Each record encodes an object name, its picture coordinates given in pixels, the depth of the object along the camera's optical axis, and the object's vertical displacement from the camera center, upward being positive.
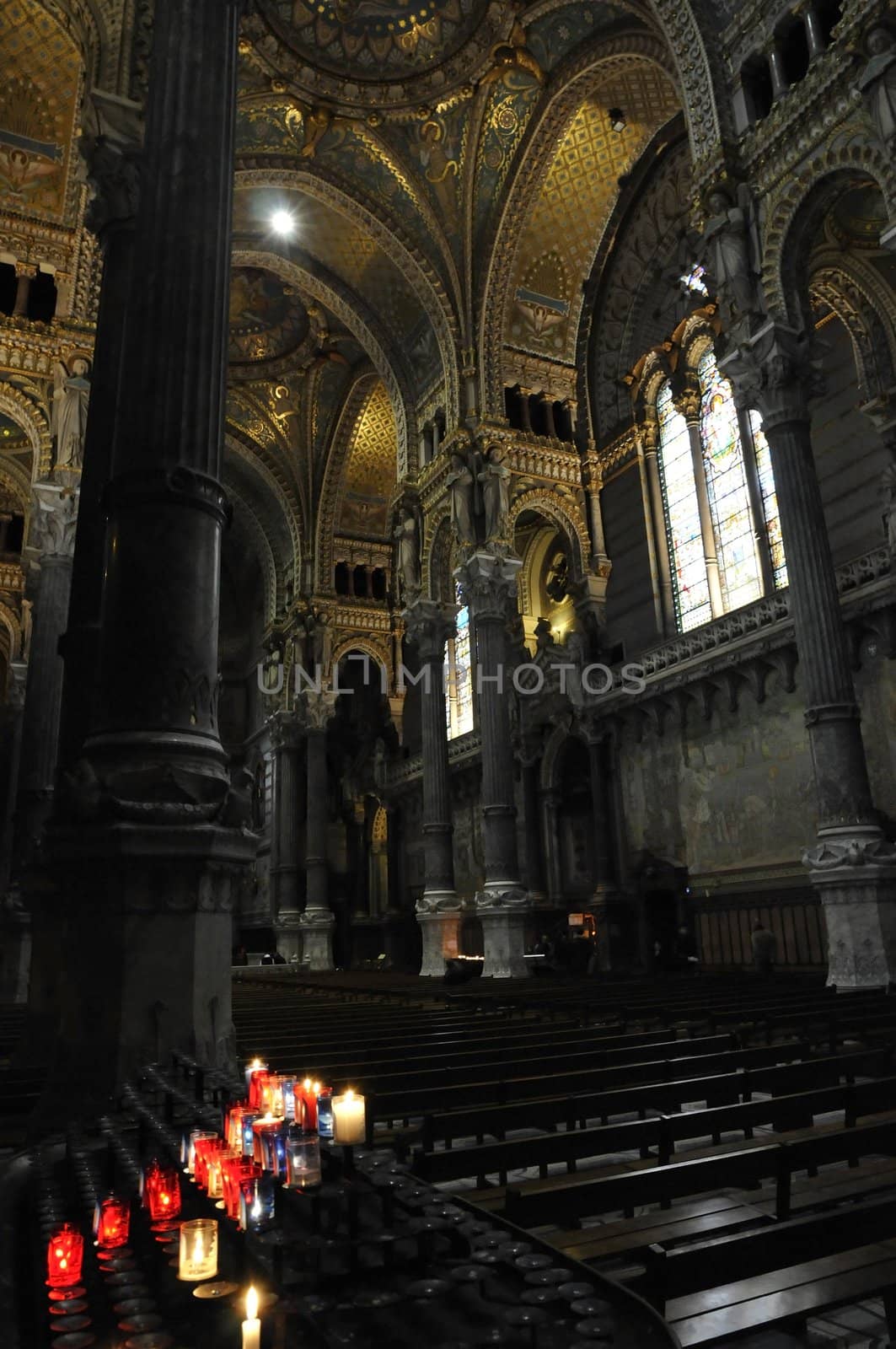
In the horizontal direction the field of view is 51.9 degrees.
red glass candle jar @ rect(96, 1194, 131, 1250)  1.95 -0.53
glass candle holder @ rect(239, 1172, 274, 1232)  1.97 -0.51
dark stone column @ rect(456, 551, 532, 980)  14.85 +2.87
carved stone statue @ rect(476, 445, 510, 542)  16.56 +7.96
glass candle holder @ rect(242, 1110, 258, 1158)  2.36 -0.43
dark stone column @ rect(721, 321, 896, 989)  8.92 +2.41
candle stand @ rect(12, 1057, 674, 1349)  1.53 -0.58
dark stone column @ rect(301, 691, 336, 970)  22.84 +2.66
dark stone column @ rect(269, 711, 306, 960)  24.36 +3.79
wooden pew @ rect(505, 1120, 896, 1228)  2.40 -0.63
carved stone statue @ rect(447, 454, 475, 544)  16.72 +7.98
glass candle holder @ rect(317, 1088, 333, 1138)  2.61 -0.44
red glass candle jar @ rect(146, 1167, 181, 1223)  2.08 -0.51
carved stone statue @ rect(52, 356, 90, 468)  13.61 +7.95
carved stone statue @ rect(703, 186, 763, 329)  10.74 +7.80
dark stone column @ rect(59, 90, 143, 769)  6.74 +4.68
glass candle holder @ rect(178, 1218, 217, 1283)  1.77 -0.54
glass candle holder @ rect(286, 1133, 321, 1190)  2.19 -0.47
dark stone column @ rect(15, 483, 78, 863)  12.77 +4.89
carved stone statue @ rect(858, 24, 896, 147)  8.66 +7.82
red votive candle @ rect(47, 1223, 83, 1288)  1.76 -0.54
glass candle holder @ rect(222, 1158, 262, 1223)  2.04 -0.47
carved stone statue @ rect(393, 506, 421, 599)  18.77 +7.82
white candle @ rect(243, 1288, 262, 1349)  1.45 -0.56
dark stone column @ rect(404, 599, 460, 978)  16.28 +2.70
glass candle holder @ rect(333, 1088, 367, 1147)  2.44 -0.43
